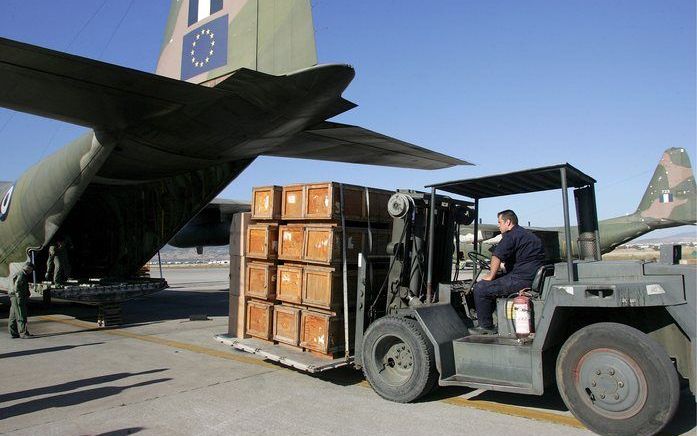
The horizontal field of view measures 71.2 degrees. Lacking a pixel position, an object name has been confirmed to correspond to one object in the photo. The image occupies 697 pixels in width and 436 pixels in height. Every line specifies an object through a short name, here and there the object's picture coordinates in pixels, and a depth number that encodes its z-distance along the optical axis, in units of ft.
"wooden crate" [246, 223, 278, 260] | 24.35
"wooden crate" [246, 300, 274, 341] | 24.06
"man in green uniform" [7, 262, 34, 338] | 33.04
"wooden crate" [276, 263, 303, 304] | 22.80
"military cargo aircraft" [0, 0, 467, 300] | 21.33
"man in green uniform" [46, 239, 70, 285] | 38.81
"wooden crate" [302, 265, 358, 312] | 21.36
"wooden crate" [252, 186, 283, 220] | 24.47
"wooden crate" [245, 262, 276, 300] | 24.23
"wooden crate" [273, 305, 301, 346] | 22.62
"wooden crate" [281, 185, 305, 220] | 23.41
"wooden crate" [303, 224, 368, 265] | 21.50
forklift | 14.21
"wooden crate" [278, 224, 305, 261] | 23.00
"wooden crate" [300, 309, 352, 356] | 21.27
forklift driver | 17.60
